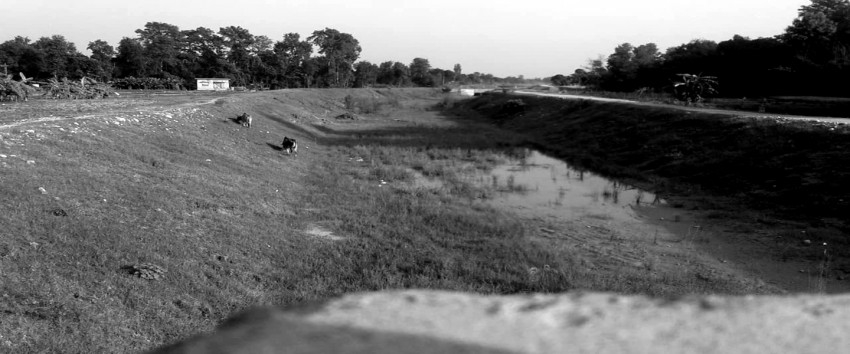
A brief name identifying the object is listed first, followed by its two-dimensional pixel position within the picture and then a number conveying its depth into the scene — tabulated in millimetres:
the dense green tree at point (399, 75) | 113625
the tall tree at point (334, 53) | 87812
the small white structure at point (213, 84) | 61559
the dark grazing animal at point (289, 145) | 19622
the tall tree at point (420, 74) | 123500
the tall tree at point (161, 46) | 69188
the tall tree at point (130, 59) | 65875
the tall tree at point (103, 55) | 61778
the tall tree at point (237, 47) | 79000
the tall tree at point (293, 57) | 82000
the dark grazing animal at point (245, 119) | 21828
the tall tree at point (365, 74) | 98000
